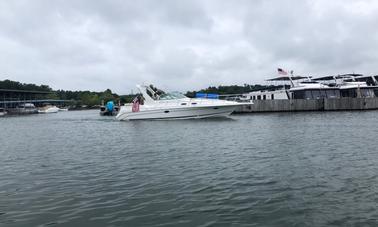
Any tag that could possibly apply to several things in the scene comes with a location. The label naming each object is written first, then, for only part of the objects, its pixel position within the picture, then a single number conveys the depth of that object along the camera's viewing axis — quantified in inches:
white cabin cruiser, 1633.9
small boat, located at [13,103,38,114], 5113.2
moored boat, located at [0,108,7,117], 4717.0
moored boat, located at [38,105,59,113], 5173.2
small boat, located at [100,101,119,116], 2738.7
